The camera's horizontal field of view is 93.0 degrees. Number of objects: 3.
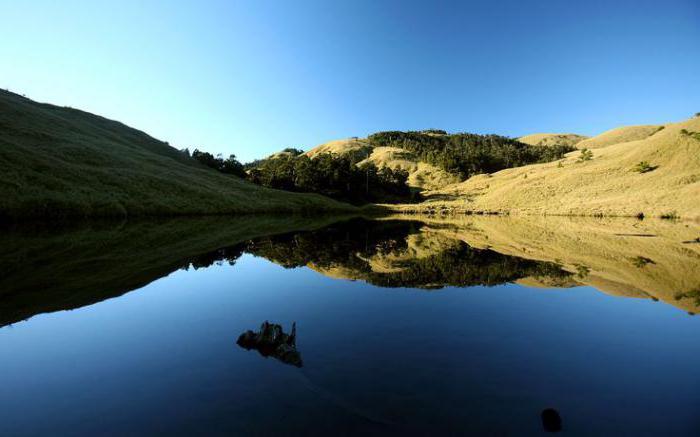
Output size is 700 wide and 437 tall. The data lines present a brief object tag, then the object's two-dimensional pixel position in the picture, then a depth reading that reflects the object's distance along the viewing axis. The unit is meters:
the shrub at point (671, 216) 62.50
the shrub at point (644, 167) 85.50
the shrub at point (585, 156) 116.12
